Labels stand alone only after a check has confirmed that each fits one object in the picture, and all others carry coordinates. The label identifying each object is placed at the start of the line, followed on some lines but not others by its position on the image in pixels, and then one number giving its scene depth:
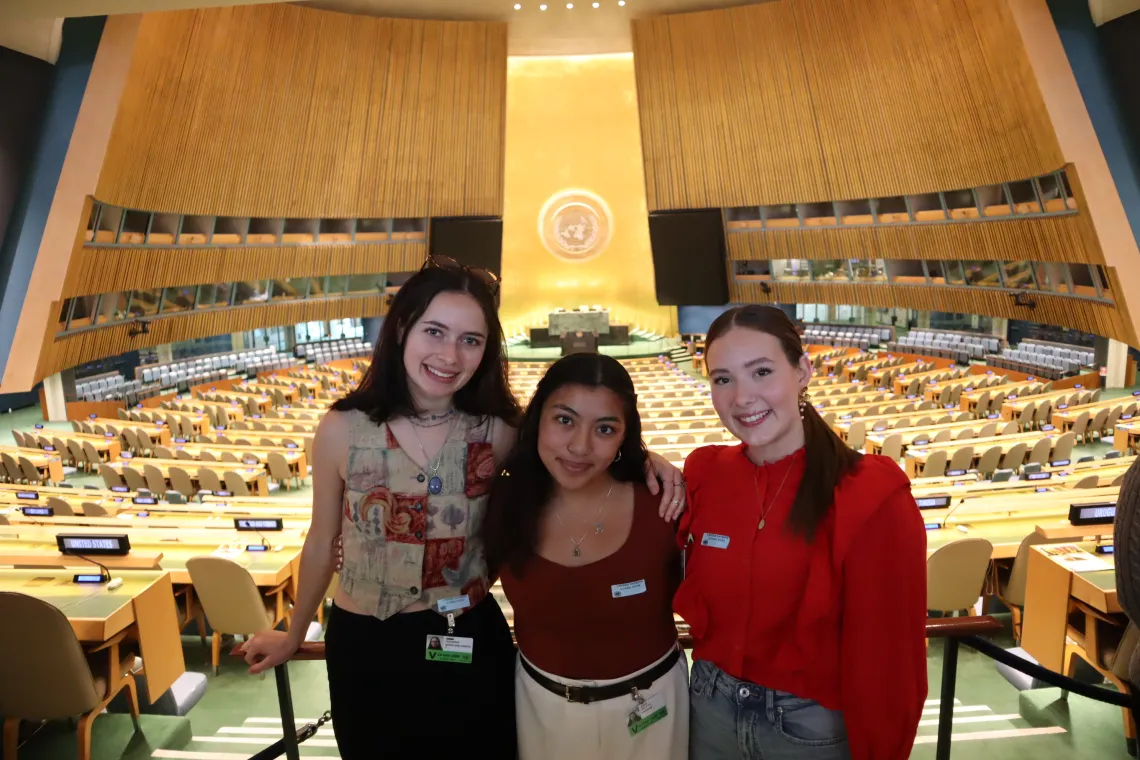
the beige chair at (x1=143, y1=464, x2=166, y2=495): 10.01
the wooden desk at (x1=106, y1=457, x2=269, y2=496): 10.16
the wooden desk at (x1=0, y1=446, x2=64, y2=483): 11.59
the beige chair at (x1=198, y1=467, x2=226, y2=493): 9.83
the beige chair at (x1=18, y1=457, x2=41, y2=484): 11.36
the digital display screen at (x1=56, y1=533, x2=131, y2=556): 4.45
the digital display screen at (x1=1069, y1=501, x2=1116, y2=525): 4.93
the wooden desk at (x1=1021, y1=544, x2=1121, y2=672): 3.60
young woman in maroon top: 2.06
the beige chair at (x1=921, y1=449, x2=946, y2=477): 9.52
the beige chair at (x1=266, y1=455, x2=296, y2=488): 10.92
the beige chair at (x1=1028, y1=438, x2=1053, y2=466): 10.13
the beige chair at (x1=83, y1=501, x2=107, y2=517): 7.61
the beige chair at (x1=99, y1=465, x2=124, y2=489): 10.32
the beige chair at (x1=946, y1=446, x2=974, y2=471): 9.70
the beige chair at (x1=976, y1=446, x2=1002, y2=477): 9.88
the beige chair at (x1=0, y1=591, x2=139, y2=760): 2.93
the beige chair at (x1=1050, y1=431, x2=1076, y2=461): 10.26
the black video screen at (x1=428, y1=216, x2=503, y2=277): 23.66
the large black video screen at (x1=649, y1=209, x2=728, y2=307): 23.52
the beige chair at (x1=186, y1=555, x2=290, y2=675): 4.62
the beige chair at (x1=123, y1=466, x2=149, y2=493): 10.22
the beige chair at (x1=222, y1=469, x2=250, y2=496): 9.92
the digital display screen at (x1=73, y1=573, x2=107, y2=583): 3.92
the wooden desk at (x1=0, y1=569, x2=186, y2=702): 3.42
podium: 25.58
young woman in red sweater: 1.80
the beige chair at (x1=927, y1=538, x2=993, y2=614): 4.70
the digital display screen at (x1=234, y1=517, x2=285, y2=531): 6.10
